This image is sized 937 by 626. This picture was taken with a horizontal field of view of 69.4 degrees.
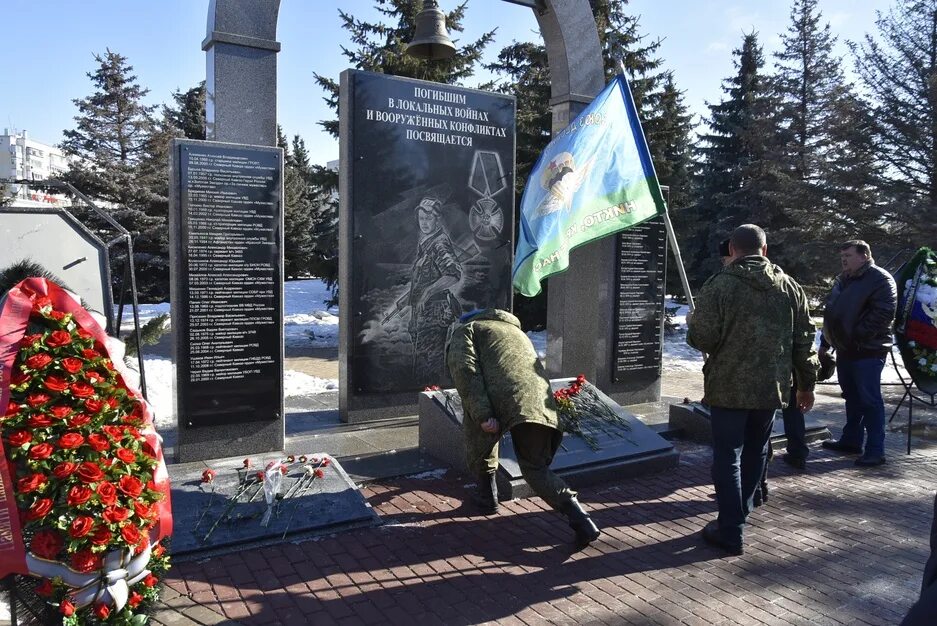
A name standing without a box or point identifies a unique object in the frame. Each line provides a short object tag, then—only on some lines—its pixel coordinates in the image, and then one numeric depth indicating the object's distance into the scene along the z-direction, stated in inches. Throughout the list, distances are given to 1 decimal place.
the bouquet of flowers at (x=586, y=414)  234.1
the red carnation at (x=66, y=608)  109.0
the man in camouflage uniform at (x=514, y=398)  164.9
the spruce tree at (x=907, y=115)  747.4
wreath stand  401.3
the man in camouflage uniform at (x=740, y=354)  168.4
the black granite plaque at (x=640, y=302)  325.4
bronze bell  275.9
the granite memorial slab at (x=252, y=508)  167.8
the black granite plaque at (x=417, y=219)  282.7
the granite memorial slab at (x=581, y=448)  215.3
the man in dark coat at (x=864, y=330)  240.5
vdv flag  253.3
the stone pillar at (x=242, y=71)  230.8
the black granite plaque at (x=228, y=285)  221.0
